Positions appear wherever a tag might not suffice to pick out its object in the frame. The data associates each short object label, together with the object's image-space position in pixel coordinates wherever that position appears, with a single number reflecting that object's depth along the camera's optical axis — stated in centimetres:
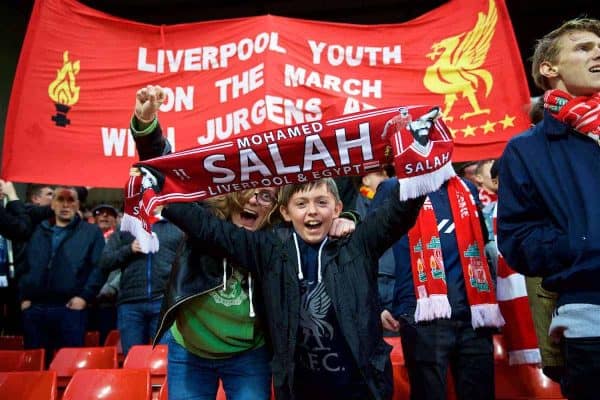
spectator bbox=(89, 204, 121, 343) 603
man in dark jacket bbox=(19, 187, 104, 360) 479
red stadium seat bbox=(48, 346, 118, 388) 386
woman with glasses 222
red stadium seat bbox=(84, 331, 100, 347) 603
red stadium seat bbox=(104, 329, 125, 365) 560
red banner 405
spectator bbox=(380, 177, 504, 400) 260
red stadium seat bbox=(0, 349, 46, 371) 398
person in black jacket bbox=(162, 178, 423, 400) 201
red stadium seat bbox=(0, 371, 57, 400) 308
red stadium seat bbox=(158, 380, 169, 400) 297
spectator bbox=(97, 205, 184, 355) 436
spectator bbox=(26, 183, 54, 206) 598
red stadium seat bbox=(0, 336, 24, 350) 535
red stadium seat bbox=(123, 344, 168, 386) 360
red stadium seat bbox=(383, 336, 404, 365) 365
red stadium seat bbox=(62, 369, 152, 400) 304
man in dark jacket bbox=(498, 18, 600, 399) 155
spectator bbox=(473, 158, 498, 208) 428
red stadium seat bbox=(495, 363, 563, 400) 332
